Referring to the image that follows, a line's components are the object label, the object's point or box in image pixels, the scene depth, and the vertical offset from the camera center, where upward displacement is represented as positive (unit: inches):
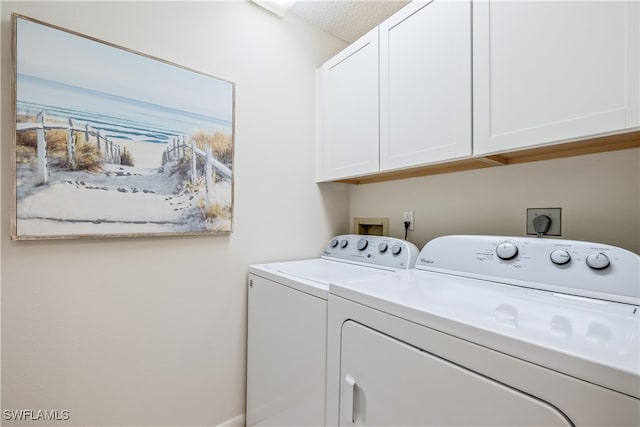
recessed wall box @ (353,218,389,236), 72.8 -3.2
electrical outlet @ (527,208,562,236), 47.0 -0.6
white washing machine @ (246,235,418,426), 44.3 -18.8
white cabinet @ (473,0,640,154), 32.9 +18.1
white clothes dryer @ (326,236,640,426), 20.7 -10.5
